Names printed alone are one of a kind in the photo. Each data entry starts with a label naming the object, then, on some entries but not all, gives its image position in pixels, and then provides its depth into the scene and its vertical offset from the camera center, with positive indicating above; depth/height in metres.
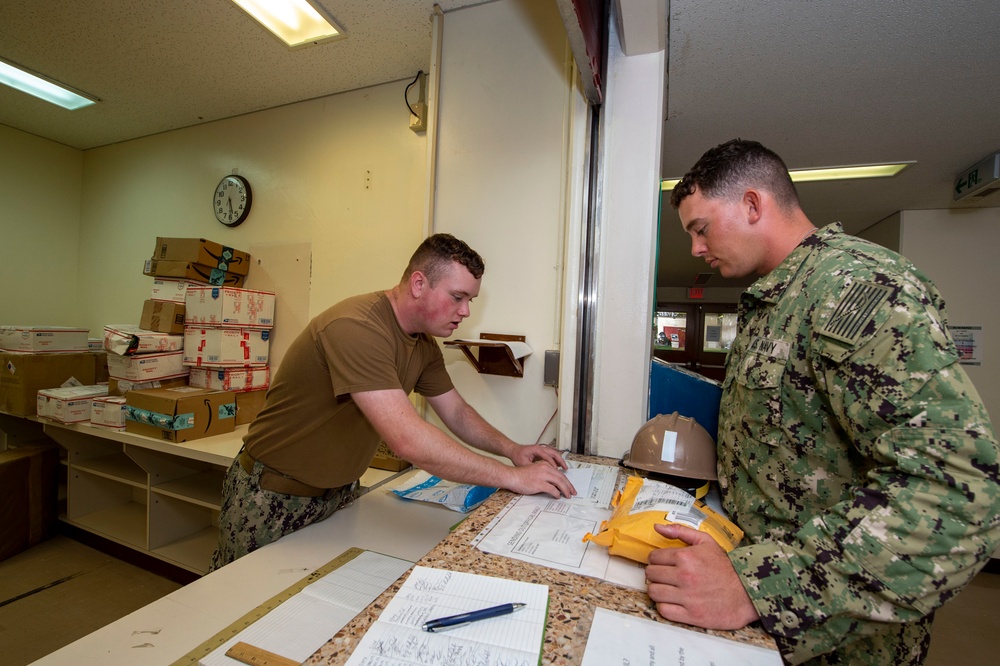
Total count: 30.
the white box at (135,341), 2.38 -0.17
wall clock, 2.83 +0.78
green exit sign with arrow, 2.53 +1.03
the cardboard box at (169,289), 2.62 +0.15
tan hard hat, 1.07 -0.31
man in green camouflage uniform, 0.56 -0.21
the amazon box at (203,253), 2.56 +0.38
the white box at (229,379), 2.50 -0.39
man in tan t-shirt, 1.15 -0.27
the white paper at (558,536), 0.71 -0.40
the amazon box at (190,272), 2.56 +0.25
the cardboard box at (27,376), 2.73 -0.45
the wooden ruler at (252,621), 0.81 -0.66
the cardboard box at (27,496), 2.58 -1.19
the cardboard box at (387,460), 1.99 -0.66
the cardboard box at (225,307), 2.45 +0.05
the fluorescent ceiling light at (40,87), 2.59 +1.42
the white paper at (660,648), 0.51 -0.40
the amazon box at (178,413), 2.20 -0.54
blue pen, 0.54 -0.38
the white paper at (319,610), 0.84 -0.66
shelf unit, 2.30 -1.07
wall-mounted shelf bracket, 1.58 -0.12
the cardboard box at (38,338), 2.78 -0.20
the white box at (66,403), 2.53 -0.57
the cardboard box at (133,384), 2.47 -0.43
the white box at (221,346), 2.46 -0.19
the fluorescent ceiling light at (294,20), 1.90 +1.39
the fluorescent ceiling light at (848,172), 2.80 +1.13
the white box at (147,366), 2.42 -0.32
